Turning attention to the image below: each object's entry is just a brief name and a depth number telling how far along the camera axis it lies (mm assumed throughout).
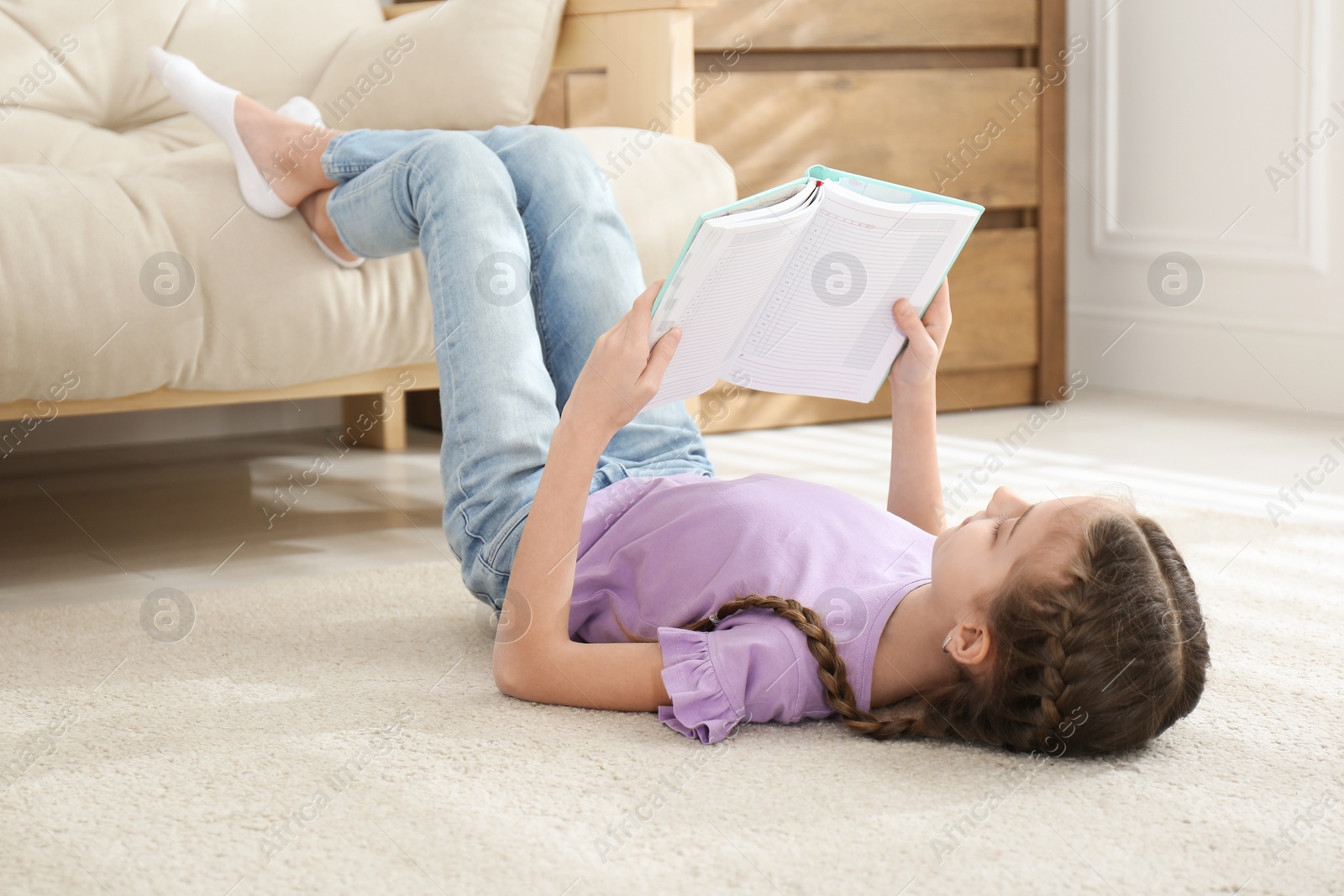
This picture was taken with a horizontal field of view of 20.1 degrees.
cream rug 2696
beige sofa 3374
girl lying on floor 2831
